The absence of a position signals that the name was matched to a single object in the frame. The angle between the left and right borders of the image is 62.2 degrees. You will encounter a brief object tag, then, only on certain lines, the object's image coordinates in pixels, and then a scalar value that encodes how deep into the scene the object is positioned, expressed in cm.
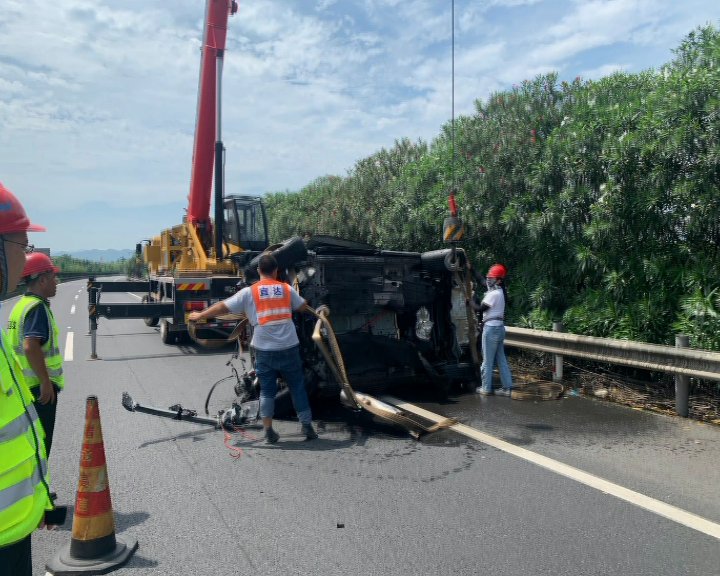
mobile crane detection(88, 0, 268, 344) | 1230
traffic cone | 341
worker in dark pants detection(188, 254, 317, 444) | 572
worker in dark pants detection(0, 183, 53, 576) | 187
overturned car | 673
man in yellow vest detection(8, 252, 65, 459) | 399
